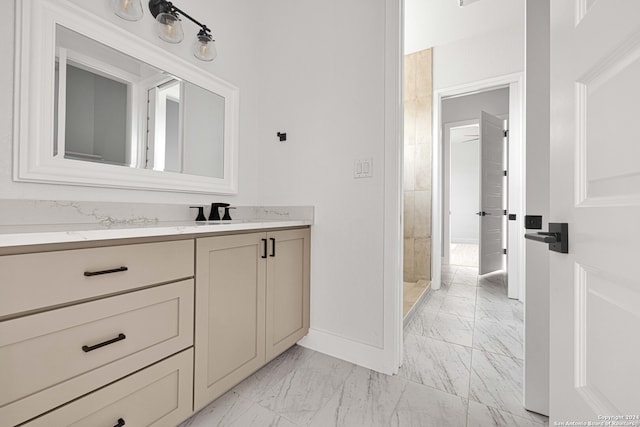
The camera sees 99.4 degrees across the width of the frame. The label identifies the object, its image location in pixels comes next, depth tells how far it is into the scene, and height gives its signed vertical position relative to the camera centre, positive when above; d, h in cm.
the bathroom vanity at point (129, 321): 75 -39
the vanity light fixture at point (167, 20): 147 +106
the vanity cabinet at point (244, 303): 121 -48
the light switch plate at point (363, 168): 170 +30
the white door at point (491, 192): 364 +35
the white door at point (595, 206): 43 +2
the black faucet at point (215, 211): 174 +1
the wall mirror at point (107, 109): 111 +53
